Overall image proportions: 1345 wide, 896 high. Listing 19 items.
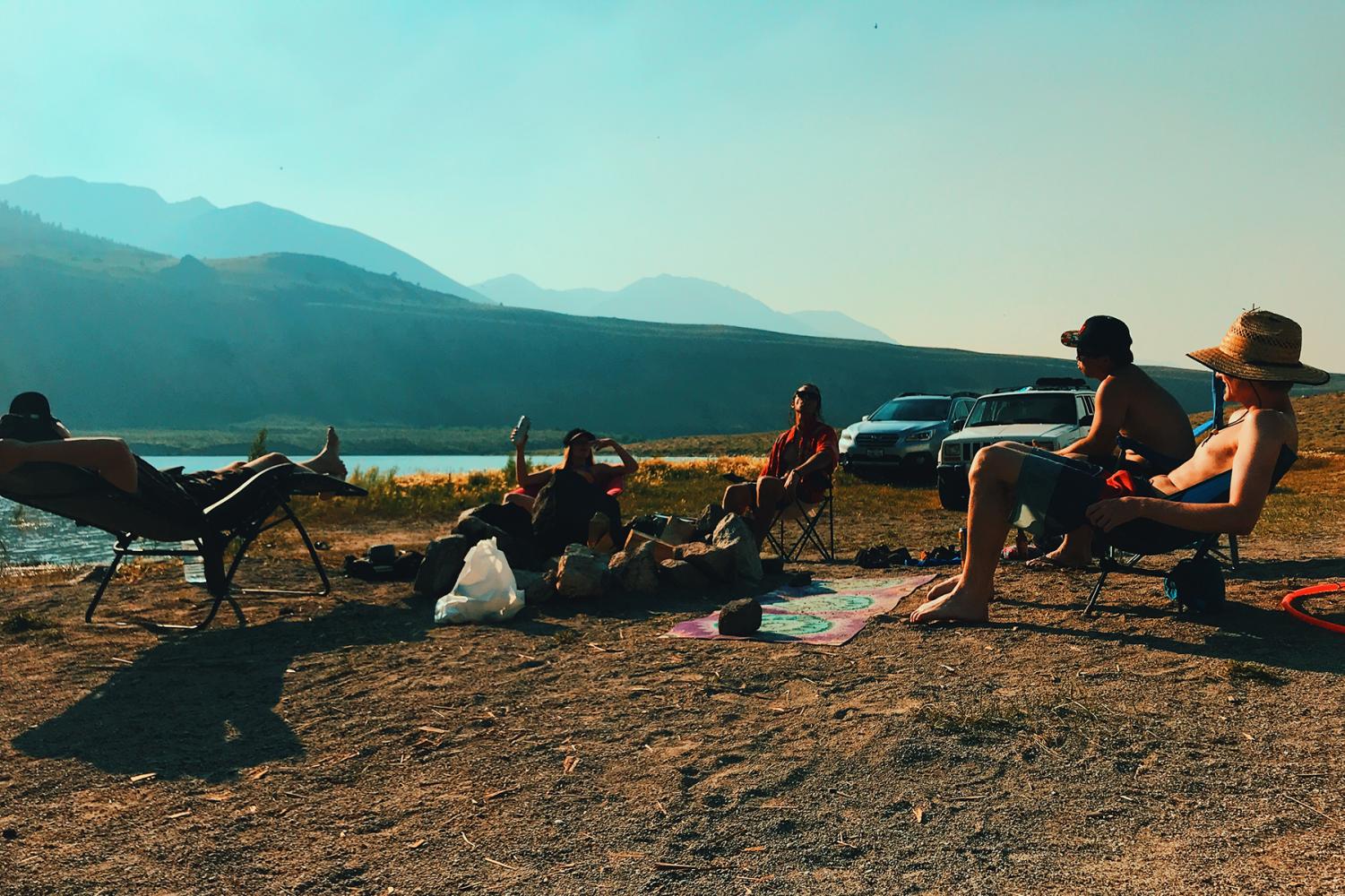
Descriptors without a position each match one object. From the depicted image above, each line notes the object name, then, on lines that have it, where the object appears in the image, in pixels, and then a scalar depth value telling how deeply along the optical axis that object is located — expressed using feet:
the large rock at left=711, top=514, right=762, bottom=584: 20.98
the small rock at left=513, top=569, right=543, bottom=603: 19.51
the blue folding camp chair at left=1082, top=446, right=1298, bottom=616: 13.50
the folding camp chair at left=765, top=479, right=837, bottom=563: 25.30
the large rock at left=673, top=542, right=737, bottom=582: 20.49
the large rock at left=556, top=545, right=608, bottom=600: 19.61
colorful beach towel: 15.94
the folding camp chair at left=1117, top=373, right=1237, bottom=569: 16.14
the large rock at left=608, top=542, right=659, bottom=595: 20.11
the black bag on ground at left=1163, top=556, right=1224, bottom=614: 15.16
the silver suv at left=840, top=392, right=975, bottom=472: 55.16
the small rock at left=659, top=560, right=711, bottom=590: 20.36
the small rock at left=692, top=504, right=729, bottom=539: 23.29
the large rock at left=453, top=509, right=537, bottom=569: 22.38
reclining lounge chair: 16.74
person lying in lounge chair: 16.14
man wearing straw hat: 12.96
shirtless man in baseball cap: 15.49
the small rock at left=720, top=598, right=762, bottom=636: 15.85
